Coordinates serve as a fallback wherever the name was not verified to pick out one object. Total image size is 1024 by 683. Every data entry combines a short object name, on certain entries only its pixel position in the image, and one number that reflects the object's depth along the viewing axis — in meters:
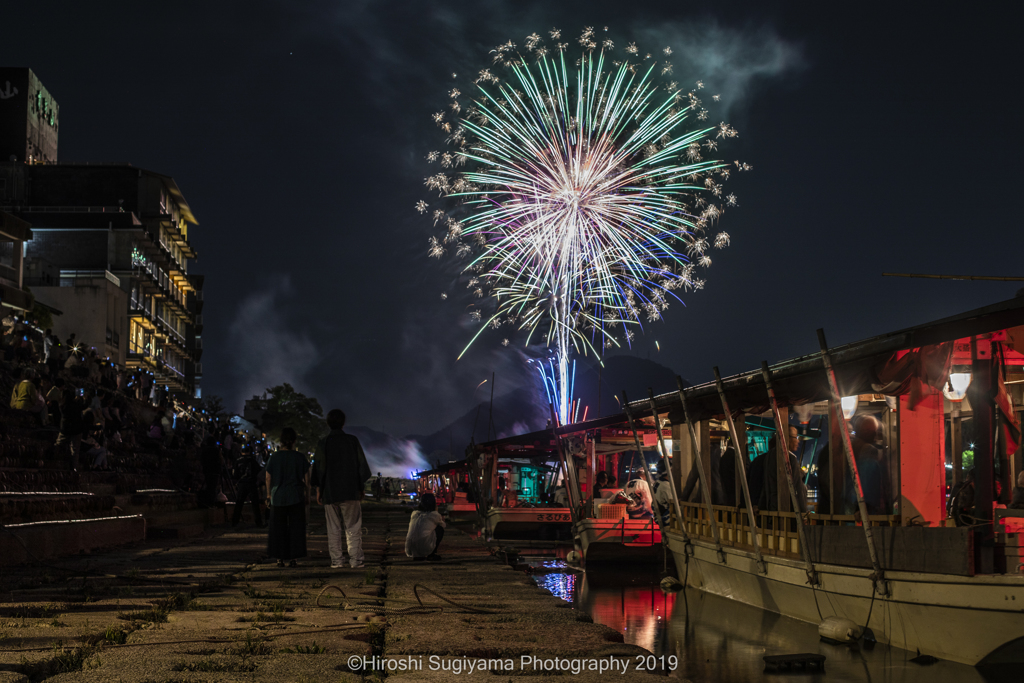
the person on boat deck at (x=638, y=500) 18.64
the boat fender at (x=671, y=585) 14.73
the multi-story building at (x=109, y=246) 58.28
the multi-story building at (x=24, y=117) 63.50
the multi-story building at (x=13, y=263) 35.94
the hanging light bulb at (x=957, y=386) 10.27
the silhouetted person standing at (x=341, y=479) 10.72
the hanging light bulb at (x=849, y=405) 10.94
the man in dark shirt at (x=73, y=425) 16.47
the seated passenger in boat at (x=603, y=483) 23.95
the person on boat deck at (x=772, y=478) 11.38
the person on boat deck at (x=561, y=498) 26.84
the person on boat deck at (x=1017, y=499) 8.96
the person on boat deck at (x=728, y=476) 13.57
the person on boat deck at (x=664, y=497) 17.91
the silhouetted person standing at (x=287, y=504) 10.99
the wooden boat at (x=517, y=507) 25.58
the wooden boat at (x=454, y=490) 39.41
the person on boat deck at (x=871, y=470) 9.94
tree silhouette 97.62
